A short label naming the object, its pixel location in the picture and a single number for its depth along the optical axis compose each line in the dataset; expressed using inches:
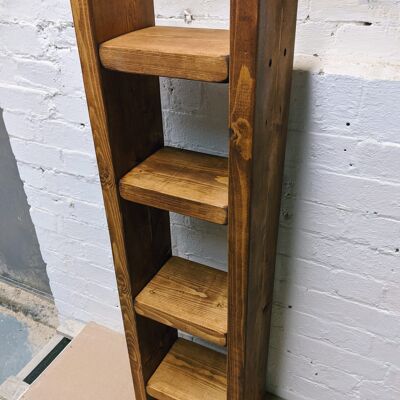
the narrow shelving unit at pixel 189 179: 26.6
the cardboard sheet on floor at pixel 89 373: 54.0
